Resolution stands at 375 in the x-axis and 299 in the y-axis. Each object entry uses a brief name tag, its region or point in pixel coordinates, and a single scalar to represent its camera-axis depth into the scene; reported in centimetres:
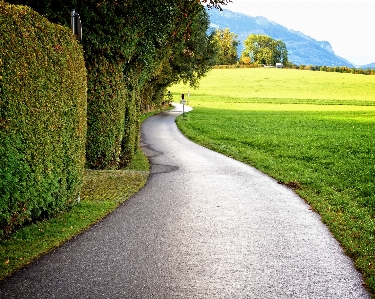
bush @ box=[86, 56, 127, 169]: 1321
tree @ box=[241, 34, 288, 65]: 15538
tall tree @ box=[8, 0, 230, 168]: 1231
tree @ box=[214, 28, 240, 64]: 13038
